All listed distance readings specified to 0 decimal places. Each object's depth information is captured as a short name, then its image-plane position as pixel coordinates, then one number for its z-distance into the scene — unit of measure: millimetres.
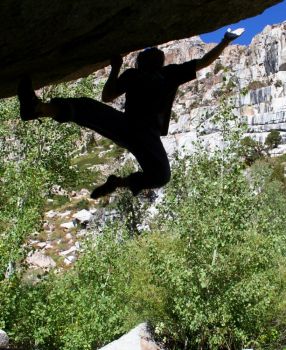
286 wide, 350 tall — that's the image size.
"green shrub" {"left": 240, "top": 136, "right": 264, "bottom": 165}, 77938
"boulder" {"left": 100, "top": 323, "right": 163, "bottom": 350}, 15531
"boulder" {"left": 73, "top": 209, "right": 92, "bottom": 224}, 69888
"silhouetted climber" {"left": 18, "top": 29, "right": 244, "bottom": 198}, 5316
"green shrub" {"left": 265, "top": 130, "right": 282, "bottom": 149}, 82875
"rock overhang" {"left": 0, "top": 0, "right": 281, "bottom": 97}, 4301
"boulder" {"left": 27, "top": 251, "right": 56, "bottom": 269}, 49606
